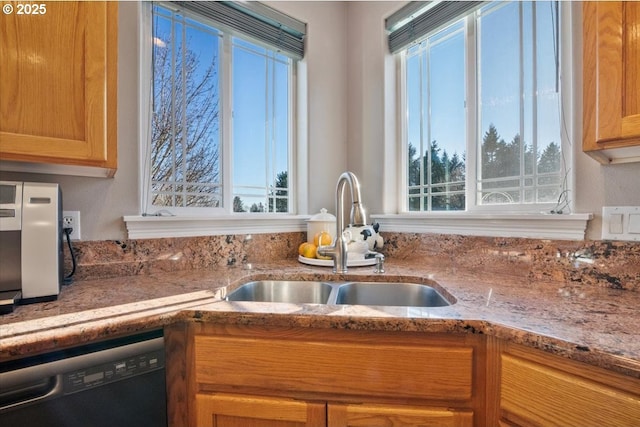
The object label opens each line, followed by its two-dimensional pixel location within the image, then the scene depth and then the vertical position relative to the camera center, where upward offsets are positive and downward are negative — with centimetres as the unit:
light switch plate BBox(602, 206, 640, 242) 97 -4
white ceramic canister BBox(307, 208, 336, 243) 168 -6
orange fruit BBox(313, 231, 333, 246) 157 -13
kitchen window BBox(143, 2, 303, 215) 146 +53
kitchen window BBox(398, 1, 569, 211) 126 +50
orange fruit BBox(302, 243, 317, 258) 157 -19
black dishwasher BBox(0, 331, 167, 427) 63 -39
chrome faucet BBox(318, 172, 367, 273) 136 -15
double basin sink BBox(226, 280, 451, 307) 125 -34
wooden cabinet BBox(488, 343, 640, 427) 55 -36
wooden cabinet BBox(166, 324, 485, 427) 76 -43
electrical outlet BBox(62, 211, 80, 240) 116 -3
